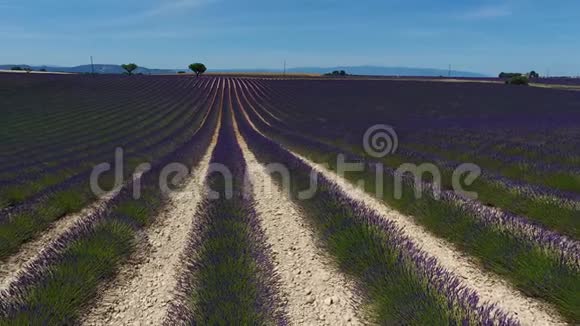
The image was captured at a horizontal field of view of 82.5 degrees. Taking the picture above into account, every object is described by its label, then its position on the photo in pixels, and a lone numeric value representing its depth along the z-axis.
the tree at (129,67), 121.50
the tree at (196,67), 104.62
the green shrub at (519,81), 58.35
